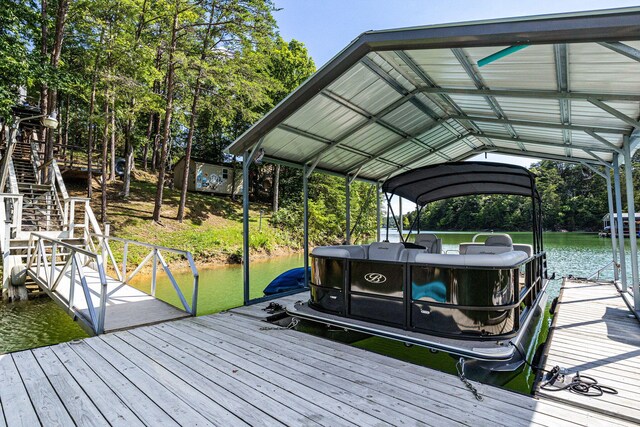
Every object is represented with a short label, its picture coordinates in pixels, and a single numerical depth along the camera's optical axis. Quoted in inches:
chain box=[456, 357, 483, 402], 104.1
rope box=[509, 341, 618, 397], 107.4
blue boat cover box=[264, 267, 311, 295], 262.5
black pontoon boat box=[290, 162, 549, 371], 123.6
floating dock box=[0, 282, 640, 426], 92.7
